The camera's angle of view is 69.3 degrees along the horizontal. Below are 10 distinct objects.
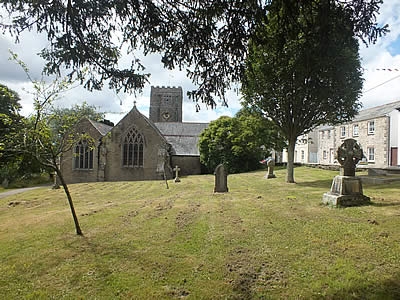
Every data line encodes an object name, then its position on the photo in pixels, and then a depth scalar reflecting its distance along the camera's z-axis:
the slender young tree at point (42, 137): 7.25
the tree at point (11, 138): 6.96
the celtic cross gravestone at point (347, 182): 8.99
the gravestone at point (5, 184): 28.52
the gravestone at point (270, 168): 21.56
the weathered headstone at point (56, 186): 23.57
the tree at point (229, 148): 33.22
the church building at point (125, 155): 31.81
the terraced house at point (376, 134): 28.58
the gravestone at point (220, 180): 14.28
